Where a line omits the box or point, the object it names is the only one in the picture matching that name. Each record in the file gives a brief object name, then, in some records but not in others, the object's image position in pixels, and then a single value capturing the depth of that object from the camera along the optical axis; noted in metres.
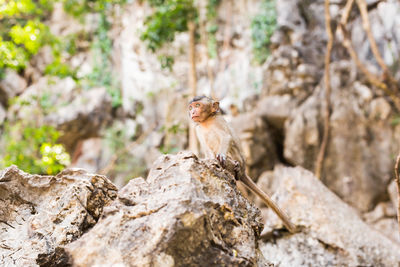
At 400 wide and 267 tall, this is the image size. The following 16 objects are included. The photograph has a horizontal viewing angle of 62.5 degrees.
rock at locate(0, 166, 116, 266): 2.26
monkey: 3.34
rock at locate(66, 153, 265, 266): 1.82
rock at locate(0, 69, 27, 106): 12.30
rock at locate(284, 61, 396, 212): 8.45
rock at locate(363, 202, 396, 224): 8.25
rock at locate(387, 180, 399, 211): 7.98
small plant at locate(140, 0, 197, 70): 8.04
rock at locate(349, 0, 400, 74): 9.29
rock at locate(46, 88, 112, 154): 11.88
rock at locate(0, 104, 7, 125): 11.76
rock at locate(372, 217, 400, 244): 8.00
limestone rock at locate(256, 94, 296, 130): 9.55
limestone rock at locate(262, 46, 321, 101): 9.76
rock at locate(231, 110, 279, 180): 9.30
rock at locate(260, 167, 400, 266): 3.82
